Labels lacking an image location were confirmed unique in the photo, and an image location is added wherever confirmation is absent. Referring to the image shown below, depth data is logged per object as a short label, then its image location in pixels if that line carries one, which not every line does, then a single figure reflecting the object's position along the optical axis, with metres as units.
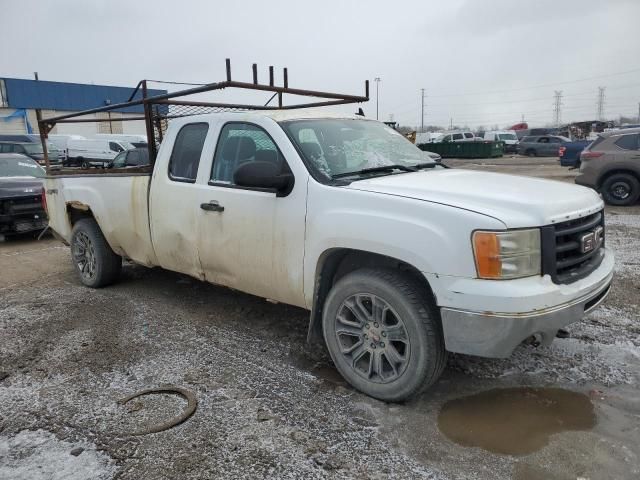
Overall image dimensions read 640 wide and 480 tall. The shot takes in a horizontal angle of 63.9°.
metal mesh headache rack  4.78
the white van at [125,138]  26.39
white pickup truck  2.80
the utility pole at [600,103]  114.57
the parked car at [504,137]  39.54
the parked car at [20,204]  8.89
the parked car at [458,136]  41.06
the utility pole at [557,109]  111.69
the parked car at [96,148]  25.45
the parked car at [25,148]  19.78
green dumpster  33.47
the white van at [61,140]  28.92
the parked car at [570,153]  17.66
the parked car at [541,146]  32.75
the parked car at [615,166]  11.07
